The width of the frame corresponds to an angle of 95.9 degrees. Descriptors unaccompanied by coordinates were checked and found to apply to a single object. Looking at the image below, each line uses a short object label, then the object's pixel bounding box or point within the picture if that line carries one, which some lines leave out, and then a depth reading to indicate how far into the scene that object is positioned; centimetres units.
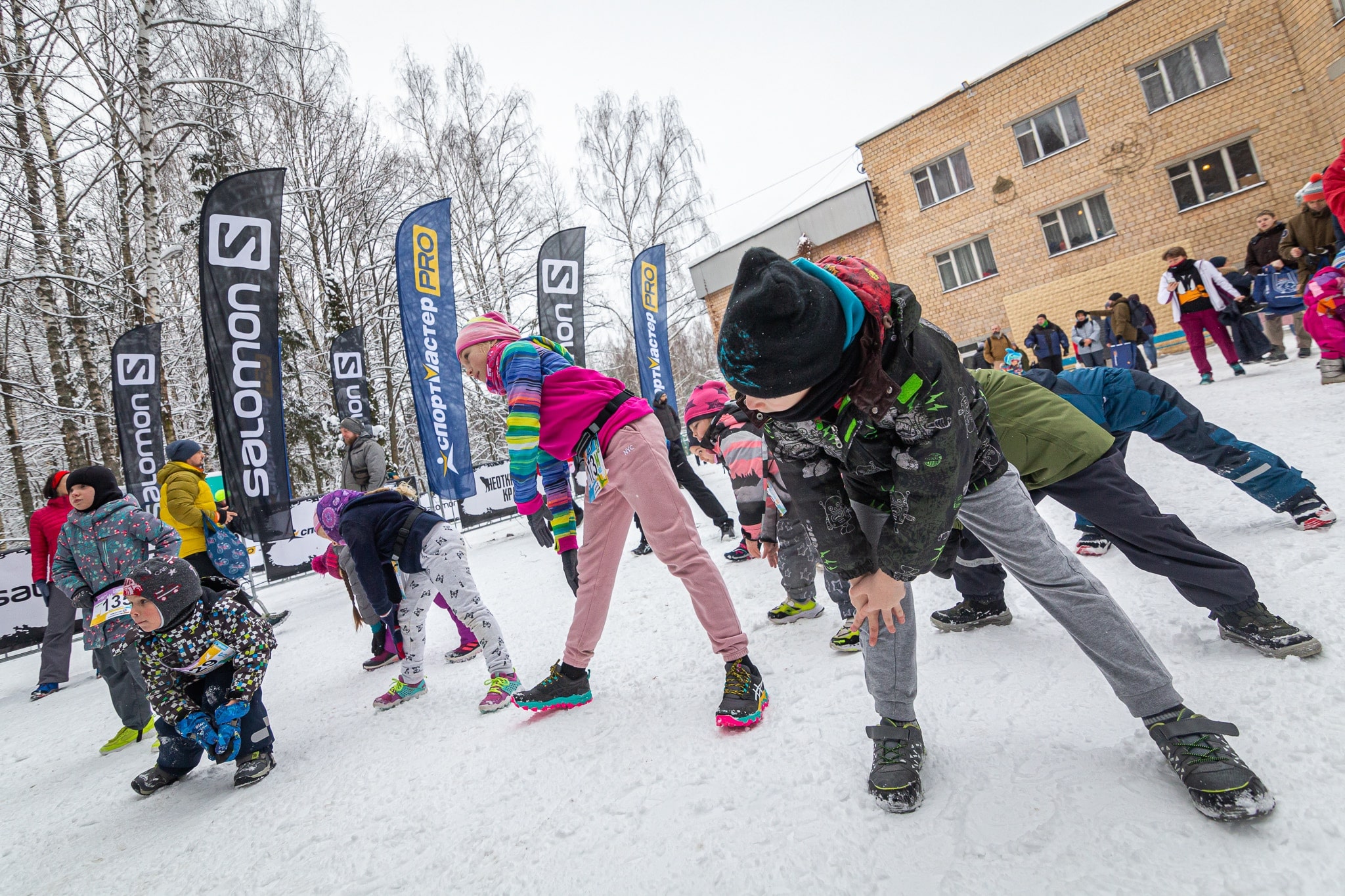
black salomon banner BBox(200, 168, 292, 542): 618
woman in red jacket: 556
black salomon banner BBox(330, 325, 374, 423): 1194
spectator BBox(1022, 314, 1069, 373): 1177
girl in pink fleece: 268
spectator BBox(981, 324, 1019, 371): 1224
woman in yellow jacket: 502
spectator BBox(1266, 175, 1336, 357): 551
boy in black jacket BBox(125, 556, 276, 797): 292
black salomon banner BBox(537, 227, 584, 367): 1157
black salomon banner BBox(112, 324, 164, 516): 881
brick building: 1391
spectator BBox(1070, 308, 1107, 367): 1076
